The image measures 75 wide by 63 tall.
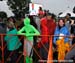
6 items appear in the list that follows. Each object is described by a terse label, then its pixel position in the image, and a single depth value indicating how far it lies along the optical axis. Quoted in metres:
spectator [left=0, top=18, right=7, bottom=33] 6.00
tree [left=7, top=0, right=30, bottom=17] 24.00
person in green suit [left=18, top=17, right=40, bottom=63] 5.59
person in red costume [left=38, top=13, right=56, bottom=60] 5.74
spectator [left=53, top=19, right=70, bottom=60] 5.48
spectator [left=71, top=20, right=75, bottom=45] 6.67
